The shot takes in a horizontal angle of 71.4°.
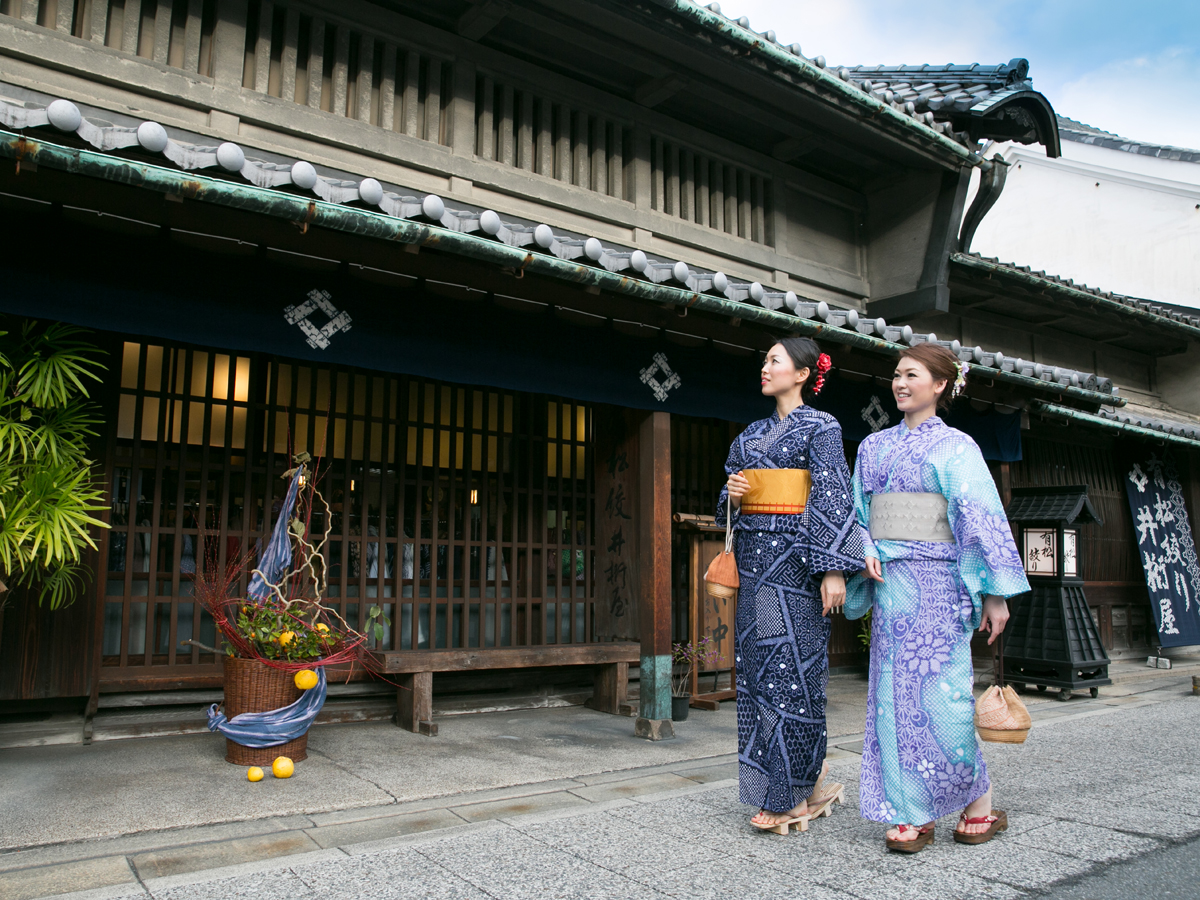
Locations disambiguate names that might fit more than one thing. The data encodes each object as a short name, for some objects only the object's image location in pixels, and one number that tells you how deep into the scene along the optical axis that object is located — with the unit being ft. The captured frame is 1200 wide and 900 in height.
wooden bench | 19.81
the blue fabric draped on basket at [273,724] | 15.62
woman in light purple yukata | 11.98
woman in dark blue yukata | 12.77
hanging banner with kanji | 39.96
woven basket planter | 15.66
